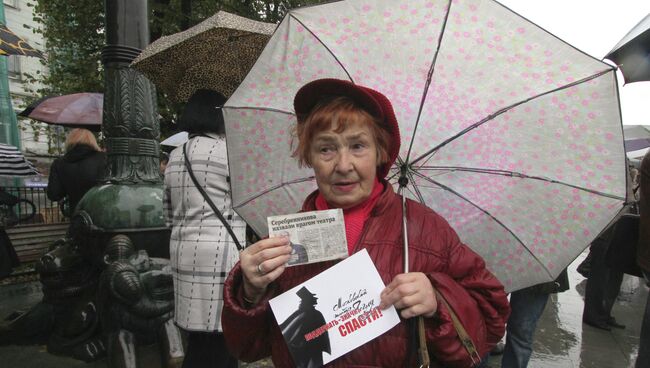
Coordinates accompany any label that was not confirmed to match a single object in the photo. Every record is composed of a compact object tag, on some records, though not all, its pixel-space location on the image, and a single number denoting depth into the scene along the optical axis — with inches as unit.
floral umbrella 59.1
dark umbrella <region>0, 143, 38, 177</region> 183.5
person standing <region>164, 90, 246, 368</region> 106.6
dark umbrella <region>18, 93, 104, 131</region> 227.6
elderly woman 53.1
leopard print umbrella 110.6
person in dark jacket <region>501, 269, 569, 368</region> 125.3
